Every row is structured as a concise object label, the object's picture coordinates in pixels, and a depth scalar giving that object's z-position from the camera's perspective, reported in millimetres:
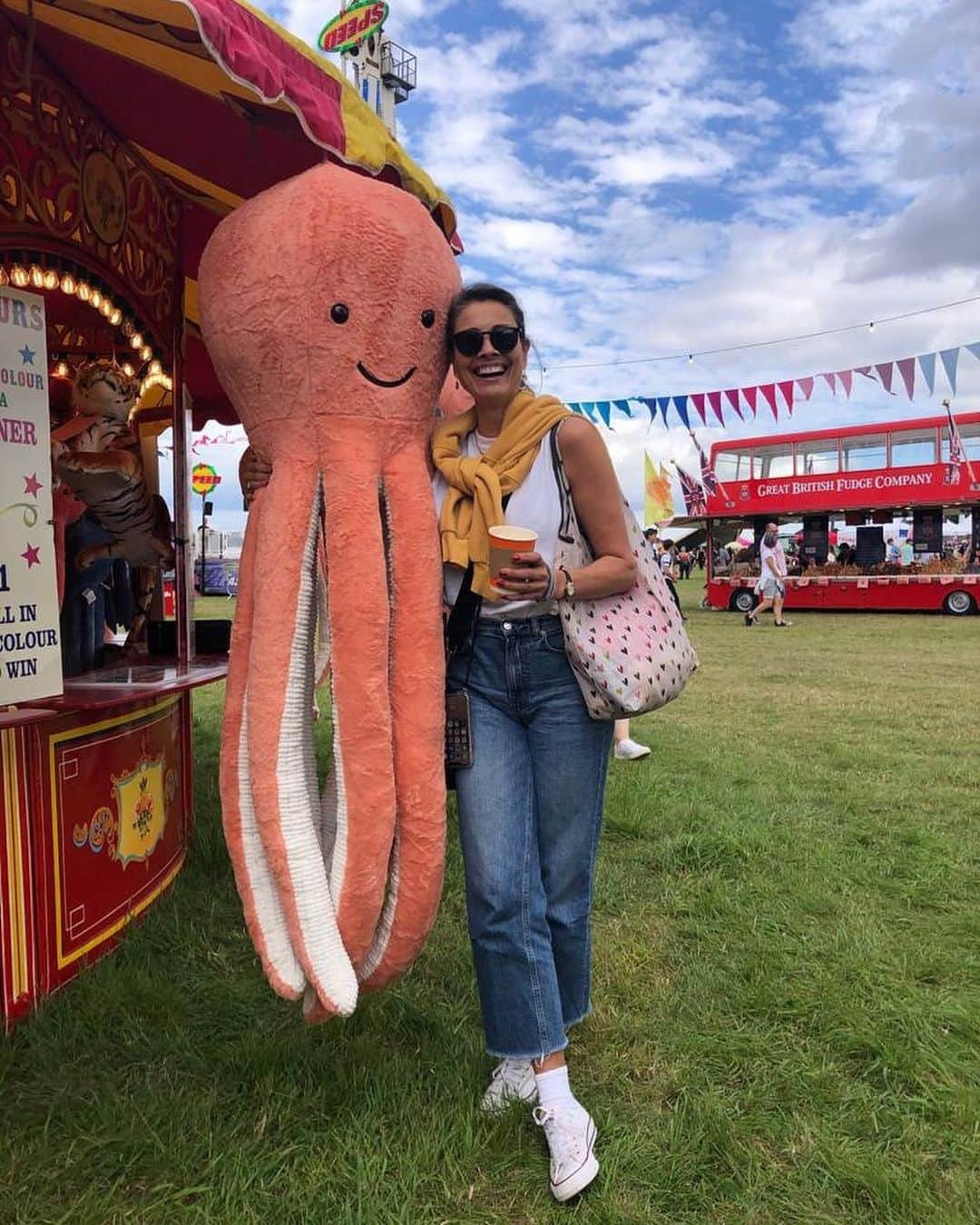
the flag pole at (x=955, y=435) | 16484
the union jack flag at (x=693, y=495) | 19891
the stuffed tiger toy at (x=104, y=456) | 3406
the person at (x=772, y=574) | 15116
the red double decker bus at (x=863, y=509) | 16703
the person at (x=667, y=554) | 24578
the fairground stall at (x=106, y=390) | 2354
